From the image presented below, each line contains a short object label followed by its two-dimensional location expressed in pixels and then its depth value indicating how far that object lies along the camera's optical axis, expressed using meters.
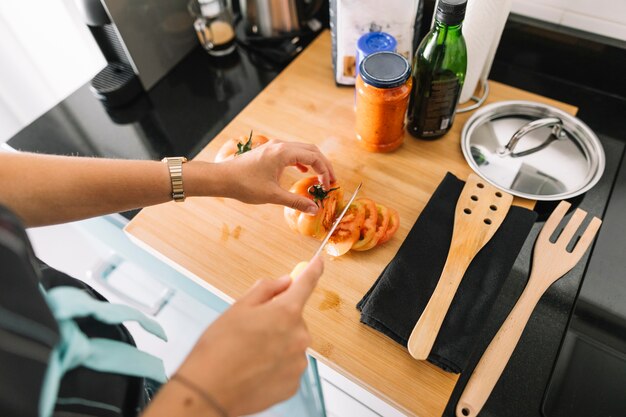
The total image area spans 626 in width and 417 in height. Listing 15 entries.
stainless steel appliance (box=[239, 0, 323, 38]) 1.06
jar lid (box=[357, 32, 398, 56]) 0.84
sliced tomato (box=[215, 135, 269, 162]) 0.85
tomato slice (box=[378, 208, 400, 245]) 0.74
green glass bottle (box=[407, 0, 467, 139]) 0.76
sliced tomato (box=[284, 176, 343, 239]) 0.74
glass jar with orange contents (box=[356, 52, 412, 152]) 0.75
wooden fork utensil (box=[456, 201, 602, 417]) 0.58
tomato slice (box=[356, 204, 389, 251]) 0.73
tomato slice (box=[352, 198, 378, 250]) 0.72
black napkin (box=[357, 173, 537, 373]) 0.62
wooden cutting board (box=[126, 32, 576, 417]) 0.63
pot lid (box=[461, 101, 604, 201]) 0.83
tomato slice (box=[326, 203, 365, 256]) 0.72
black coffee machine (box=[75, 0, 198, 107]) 0.91
